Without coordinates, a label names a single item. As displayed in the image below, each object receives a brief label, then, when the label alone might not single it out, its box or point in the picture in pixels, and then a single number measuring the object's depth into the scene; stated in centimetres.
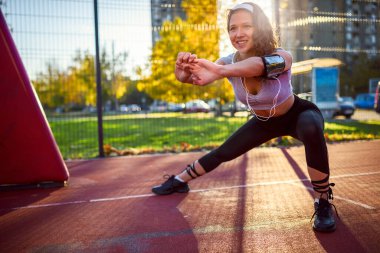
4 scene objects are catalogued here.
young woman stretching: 261
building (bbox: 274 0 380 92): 1004
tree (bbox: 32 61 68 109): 846
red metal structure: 464
